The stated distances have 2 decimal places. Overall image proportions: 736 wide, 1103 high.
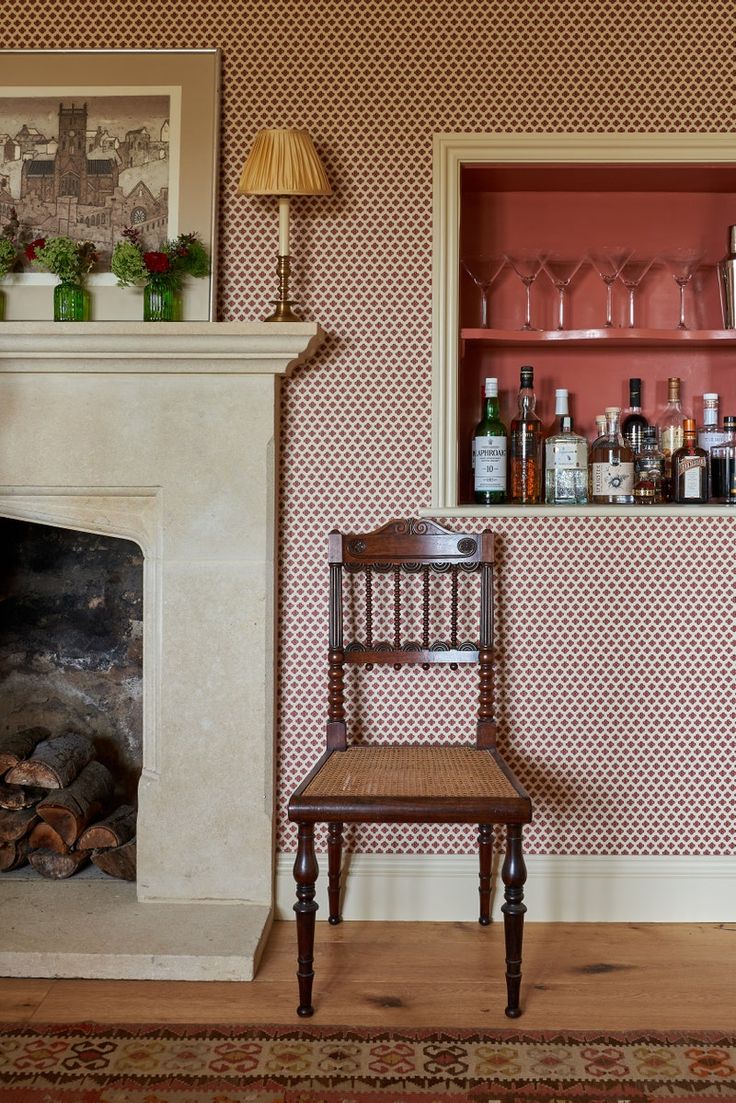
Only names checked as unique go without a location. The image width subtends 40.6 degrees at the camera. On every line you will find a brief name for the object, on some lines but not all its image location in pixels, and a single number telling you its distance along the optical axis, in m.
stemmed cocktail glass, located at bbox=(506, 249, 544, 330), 2.69
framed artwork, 2.51
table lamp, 2.38
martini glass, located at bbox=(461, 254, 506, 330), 2.71
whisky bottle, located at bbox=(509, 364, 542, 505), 2.65
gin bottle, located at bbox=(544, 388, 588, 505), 2.62
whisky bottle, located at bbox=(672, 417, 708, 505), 2.59
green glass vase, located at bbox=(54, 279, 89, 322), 2.46
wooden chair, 2.00
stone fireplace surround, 2.47
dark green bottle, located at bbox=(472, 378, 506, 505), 2.60
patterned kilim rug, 1.76
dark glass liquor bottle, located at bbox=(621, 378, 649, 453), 2.63
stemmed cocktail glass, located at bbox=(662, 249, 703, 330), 2.66
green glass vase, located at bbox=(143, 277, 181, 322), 2.45
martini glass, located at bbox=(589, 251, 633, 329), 2.65
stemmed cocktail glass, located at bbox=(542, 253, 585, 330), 2.75
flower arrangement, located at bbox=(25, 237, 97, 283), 2.41
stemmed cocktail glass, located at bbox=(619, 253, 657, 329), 2.74
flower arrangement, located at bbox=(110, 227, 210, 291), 2.39
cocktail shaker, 2.62
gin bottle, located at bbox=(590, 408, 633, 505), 2.61
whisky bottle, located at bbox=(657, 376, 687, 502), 2.69
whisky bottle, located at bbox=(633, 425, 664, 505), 2.62
